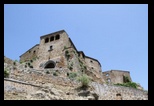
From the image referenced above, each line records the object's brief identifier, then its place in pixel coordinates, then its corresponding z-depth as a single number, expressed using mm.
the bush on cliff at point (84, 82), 14203
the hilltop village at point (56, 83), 11651
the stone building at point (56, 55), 28277
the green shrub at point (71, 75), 20703
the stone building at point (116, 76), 43094
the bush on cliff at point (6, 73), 12677
